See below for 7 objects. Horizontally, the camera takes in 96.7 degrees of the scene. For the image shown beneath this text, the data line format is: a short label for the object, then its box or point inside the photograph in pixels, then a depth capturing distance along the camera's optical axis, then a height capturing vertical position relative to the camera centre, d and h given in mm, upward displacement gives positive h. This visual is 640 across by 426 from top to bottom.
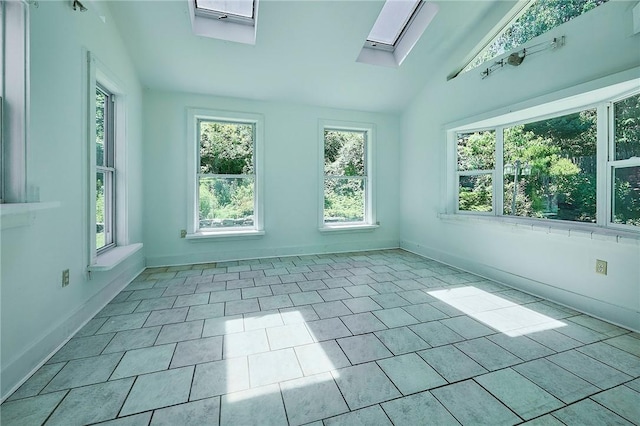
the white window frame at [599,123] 2426 +856
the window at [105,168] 2814 +442
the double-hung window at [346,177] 4793 +596
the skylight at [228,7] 3043 +2233
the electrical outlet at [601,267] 2363 -461
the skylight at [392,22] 3373 +2396
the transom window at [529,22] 2644 +1947
